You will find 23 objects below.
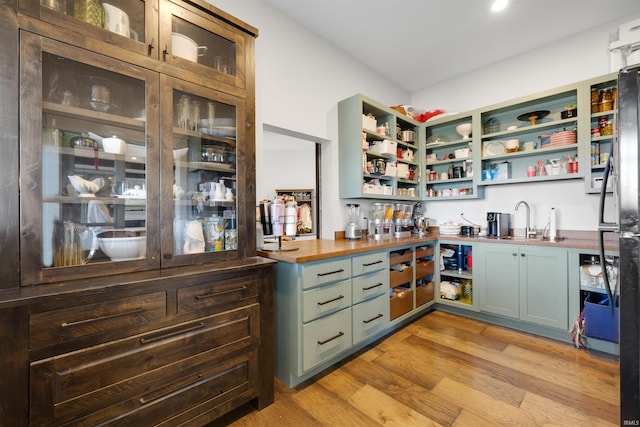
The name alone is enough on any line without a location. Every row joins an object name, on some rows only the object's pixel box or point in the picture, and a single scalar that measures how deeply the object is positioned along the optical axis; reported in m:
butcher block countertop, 1.81
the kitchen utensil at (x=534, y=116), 2.86
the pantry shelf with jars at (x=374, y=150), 2.76
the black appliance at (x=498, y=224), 2.96
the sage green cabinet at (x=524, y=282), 2.34
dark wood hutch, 1.01
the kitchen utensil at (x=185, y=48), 1.45
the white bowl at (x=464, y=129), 3.25
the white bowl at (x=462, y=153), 3.27
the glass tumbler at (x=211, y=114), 1.60
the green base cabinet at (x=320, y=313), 1.74
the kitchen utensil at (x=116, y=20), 1.26
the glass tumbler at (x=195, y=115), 1.56
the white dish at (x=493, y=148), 3.13
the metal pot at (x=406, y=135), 3.44
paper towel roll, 2.68
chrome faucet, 2.84
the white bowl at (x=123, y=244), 1.30
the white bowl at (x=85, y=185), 1.22
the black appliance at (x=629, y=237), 1.18
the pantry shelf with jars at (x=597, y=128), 2.44
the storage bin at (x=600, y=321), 2.04
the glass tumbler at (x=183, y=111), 1.49
